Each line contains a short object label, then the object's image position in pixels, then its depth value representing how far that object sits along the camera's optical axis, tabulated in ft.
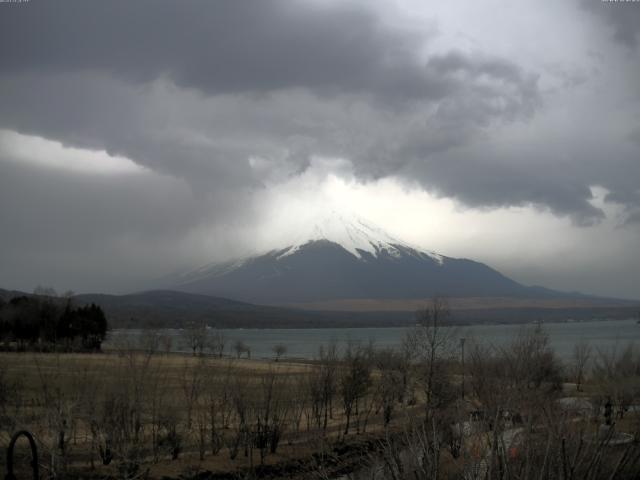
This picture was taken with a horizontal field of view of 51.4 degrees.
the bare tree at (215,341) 377.99
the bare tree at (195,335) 351.89
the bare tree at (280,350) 349.12
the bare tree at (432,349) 116.99
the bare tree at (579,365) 179.52
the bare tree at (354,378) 130.73
